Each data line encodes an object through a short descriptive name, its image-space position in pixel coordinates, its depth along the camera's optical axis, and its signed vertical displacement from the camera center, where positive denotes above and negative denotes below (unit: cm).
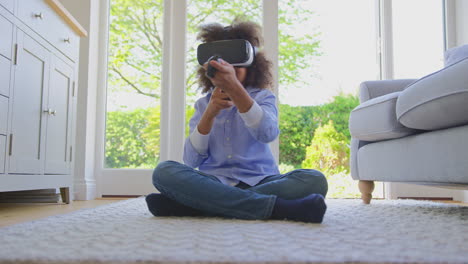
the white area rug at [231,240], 62 -14
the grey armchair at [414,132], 121 +9
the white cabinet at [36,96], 160 +24
